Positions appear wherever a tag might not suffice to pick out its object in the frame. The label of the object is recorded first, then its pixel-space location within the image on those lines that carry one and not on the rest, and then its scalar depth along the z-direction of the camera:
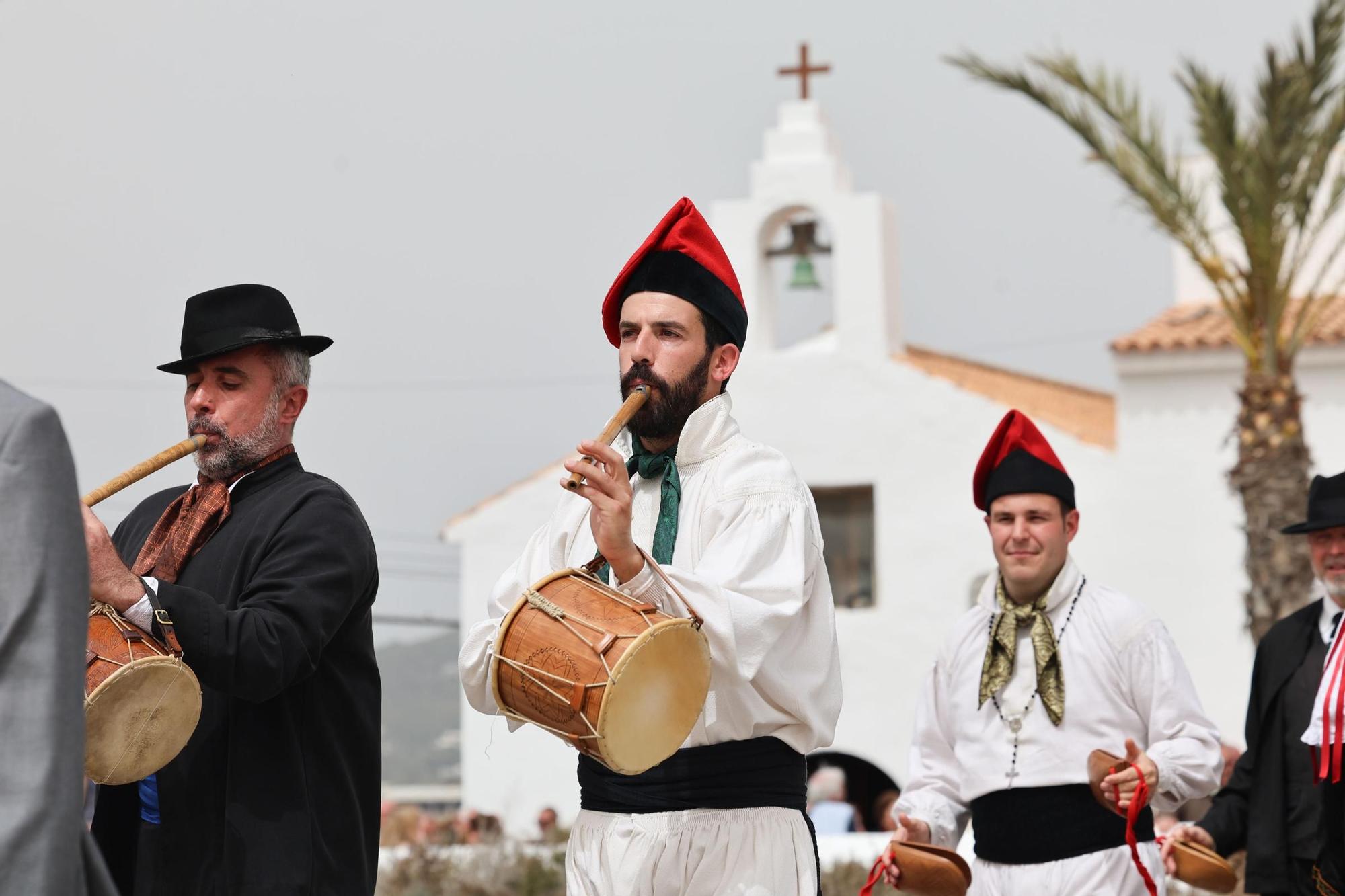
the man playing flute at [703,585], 8.52
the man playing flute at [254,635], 8.70
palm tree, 31.84
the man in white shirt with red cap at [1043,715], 12.41
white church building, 42.84
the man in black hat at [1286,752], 13.44
